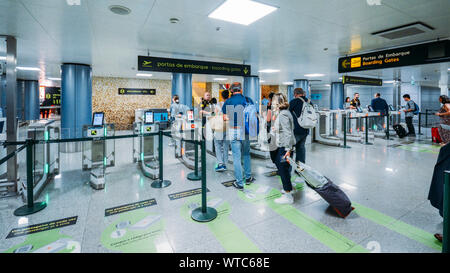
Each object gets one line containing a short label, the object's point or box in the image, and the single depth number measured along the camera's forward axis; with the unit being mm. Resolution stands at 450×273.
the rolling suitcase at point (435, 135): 8557
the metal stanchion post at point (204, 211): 2938
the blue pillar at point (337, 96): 15805
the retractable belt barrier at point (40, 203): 2984
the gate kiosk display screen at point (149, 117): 5685
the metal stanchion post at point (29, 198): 3215
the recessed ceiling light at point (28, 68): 9647
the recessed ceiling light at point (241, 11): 3602
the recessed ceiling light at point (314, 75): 12322
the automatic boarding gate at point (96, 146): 5129
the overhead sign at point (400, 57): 5109
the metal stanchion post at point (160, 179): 4238
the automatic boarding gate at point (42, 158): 4152
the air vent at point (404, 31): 4641
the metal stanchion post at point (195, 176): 4616
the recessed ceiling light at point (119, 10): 3670
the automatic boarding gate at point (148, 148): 4853
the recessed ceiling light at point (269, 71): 10617
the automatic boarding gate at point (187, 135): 6121
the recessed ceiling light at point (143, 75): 12841
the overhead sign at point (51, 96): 14008
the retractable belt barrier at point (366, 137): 8062
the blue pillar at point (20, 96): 15188
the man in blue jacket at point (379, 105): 10156
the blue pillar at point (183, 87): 9781
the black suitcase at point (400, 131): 9789
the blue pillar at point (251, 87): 12336
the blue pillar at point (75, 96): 7867
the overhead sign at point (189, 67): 6012
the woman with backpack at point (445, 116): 5924
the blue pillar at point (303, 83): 14094
